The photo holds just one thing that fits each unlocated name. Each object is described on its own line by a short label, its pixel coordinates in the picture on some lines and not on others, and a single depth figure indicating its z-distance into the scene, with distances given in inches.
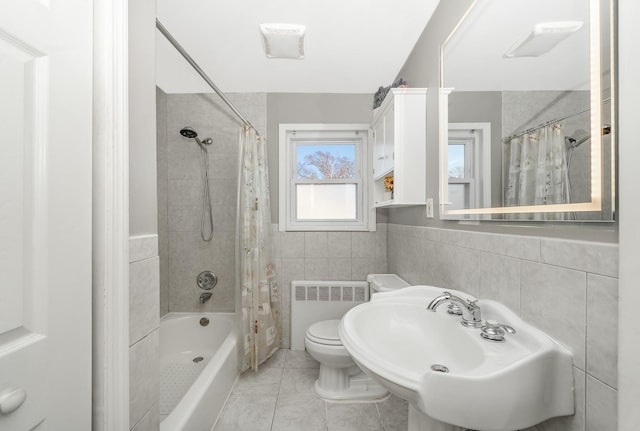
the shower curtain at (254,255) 75.5
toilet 65.8
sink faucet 36.6
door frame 24.5
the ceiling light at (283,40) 58.9
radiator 88.4
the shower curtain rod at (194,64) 44.0
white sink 24.7
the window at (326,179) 94.3
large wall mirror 24.3
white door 18.0
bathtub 50.6
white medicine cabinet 61.1
